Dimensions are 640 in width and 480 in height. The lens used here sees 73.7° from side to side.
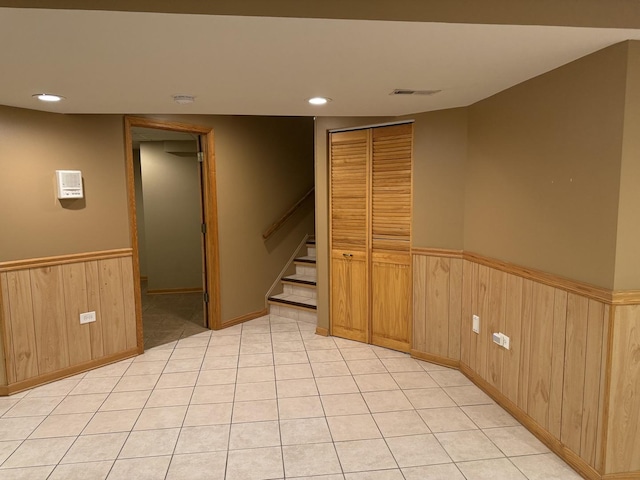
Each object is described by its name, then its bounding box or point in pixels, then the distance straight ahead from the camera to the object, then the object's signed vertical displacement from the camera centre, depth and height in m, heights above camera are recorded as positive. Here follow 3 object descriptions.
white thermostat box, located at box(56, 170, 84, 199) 3.25 +0.14
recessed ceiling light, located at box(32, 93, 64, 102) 2.67 +0.67
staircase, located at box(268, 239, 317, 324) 4.80 -1.15
